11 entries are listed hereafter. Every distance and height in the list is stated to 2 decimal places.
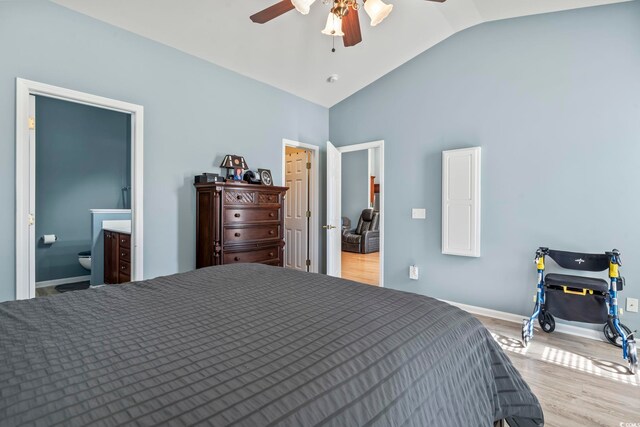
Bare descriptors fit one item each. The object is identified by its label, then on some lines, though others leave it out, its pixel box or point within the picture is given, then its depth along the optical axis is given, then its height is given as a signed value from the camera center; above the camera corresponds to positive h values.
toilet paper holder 4.23 -0.36
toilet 4.28 -0.65
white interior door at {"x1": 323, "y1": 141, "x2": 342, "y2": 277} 4.42 +0.01
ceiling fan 2.05 +1.34
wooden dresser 3.05 -0.12
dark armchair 7.62 -0.58
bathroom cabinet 3.37 -0.51
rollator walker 2.47 -0.69
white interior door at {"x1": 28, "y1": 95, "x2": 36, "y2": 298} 2.35 +0.07
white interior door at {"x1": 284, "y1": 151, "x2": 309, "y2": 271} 4.84 +0.03
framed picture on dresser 3.85 +0.43
